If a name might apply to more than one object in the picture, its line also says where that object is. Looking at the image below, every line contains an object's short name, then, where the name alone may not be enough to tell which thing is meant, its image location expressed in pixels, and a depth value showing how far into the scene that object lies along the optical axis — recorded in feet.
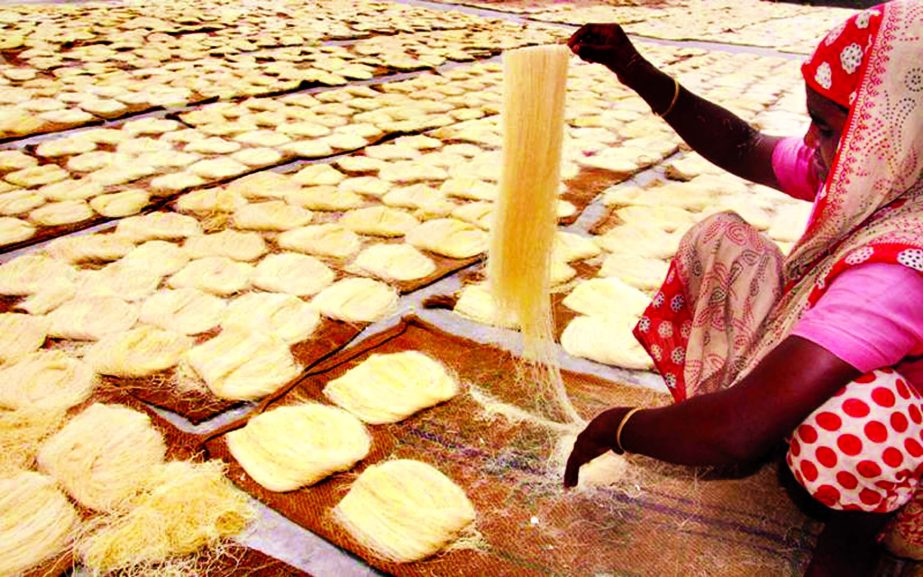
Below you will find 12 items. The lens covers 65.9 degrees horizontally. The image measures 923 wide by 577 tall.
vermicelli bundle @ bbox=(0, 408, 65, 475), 4.82
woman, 3.34
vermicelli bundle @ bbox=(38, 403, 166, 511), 4.60
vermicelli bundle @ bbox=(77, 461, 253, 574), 4.15
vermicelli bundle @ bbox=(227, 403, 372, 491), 4.83
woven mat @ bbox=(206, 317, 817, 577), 4.31
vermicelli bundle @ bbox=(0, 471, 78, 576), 4.14
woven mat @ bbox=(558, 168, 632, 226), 9.65
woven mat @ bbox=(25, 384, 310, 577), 4.11
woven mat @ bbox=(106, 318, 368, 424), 5.43
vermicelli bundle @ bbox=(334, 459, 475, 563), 4.35
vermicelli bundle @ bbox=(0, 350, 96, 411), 5.37
